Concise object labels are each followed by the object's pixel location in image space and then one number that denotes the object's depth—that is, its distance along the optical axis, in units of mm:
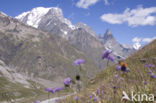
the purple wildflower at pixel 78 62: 3711
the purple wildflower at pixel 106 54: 3303
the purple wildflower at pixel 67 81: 4244
